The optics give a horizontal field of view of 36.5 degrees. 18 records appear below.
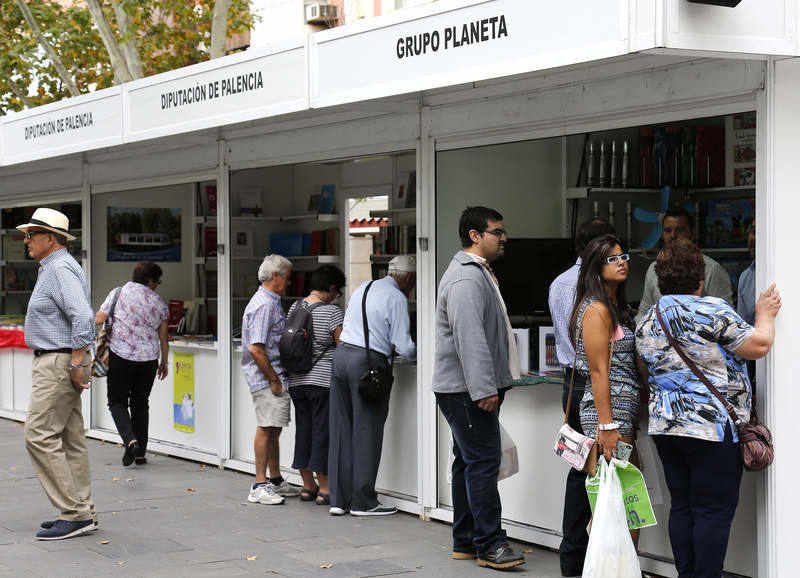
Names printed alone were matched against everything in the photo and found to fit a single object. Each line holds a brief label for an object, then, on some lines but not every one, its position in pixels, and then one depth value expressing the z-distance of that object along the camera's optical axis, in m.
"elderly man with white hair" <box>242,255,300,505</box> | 8.27
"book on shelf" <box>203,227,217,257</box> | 12.02
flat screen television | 8.38
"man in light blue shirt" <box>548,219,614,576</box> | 6.21
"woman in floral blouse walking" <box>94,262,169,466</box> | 9.83
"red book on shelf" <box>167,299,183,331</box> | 11.90
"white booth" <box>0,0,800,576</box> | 5.56
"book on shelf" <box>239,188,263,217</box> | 10.73
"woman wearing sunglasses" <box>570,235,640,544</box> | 5.71
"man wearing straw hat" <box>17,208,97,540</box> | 7.12
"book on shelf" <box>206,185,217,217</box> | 11.73
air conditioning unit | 21.38
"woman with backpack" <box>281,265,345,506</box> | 8.09
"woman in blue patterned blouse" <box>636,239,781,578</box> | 5.32
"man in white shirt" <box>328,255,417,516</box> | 7.74
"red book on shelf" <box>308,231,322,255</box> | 11.84
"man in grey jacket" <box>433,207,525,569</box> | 6.31
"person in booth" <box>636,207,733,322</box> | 6.72
